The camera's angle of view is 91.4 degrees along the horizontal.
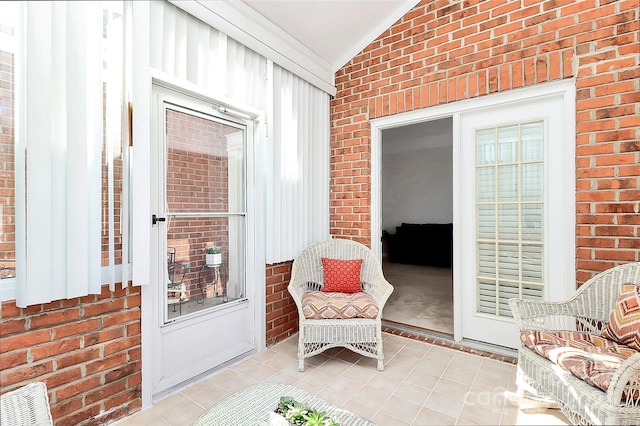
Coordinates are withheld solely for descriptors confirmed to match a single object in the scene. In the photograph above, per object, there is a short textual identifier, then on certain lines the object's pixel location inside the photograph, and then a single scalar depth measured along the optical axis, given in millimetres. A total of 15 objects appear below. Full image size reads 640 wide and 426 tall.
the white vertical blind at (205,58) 2047
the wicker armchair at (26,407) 1347
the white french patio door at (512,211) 2459
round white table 1407
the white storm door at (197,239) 2129
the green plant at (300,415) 1161
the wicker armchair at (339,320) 2396
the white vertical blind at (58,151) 1473
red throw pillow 2844
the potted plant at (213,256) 2461
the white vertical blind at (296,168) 2888
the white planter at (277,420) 1177
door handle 2066
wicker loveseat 1348
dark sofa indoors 6186
